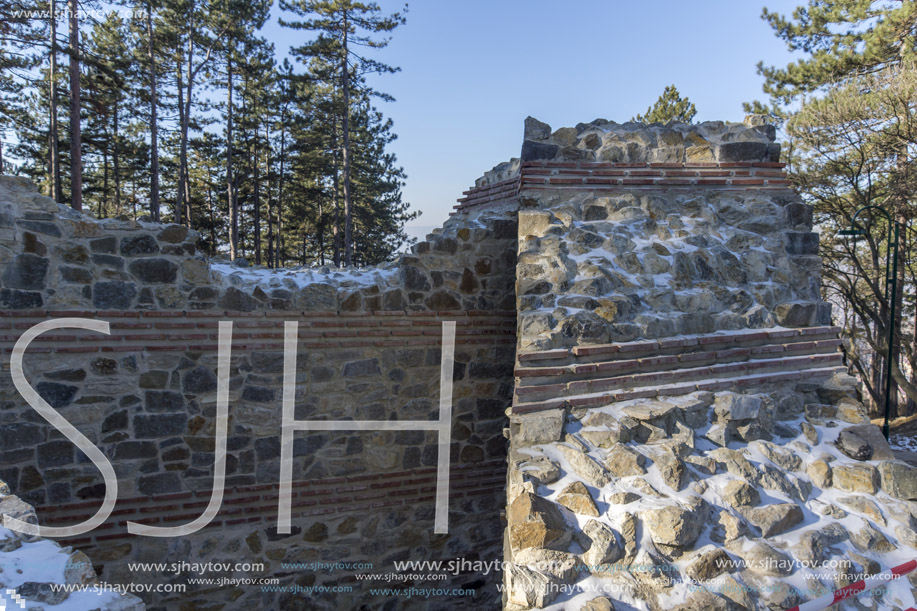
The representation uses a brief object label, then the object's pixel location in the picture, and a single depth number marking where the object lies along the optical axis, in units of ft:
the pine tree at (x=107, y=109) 45.55
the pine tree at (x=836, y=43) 28.07
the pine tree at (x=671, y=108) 47.29
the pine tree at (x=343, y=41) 49.67
